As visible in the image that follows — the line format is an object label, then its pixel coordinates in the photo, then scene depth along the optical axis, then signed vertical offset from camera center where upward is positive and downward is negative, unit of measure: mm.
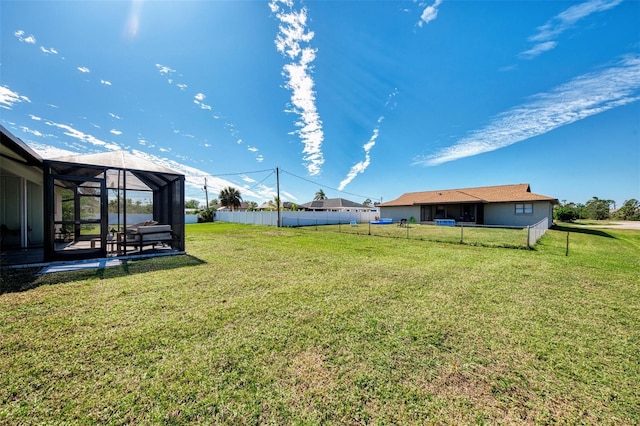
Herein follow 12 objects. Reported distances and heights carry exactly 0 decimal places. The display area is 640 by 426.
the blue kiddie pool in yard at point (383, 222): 27297 -1337
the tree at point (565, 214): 30506 -437
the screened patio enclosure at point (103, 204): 6441 +227
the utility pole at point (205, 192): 38625 +3196
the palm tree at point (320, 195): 63625 +4437
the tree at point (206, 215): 32334 -574
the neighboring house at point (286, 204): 51119 +1613
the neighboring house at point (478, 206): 19902 +512
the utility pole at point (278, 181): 22506 +2940
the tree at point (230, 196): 43562 +2832
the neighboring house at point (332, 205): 43781 +1181
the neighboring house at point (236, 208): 46812 +1137
